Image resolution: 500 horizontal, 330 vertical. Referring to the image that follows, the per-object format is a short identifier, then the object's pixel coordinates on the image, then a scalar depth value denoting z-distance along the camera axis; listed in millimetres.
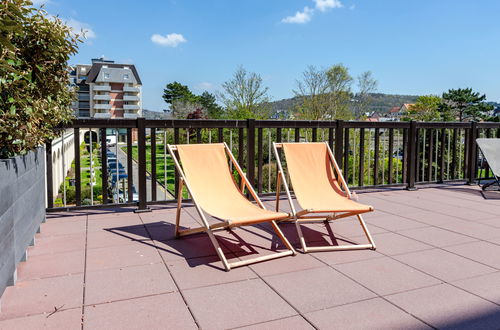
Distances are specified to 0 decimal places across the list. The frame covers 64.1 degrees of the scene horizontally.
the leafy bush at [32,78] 2139
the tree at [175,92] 80875
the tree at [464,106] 47844
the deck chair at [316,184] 3180
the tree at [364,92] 35562
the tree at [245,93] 28609
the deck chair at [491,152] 5695
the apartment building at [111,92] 85000
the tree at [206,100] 76762
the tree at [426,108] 48219
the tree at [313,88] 30250
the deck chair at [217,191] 2836
